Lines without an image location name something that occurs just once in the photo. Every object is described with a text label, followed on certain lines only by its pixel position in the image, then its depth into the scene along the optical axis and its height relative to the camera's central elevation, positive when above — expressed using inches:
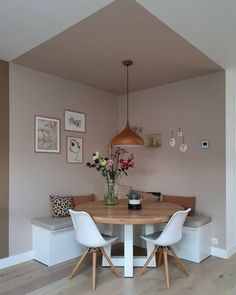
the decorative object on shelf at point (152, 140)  166.4 +9.5
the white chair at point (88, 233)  102.6 -32.5
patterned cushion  138.9 -28.5
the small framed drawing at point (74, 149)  155.4 +3.2
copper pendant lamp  120.0 +7.2
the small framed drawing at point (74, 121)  155.2 +20.8
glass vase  130.7 -21.1
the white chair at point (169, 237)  103.7 -34.8
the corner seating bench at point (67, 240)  126.0 -44.2
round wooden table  100.9 -25.8
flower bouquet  128.1 -9.7
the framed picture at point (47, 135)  140.4 +11.2
